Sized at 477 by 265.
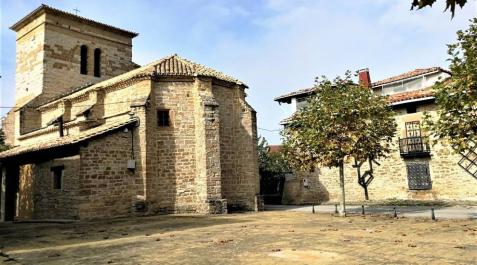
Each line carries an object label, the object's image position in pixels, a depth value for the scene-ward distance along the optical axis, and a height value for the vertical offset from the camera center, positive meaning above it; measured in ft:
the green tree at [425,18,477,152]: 33.53 +6.48
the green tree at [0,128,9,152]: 86.31 +10.49
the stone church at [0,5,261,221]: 52.95 +4.38
